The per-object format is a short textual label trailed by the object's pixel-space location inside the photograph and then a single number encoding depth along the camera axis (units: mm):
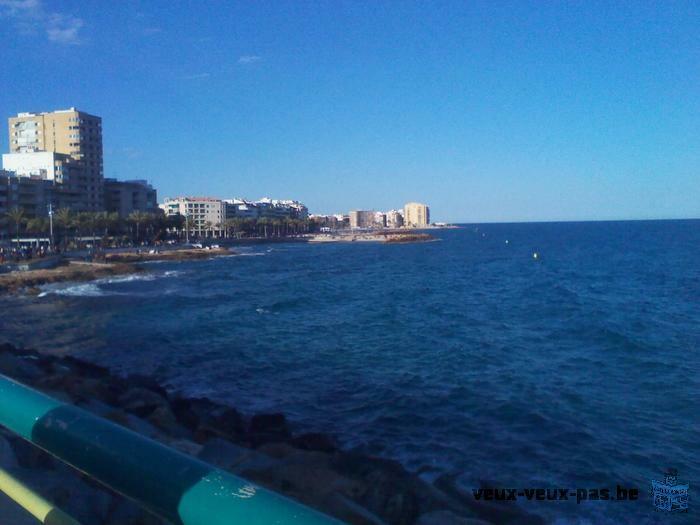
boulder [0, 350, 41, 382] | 12406
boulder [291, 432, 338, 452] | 9750
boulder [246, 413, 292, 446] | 10055
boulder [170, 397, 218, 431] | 10852
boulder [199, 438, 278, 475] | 7423
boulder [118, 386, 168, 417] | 10859
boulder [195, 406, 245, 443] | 9859
